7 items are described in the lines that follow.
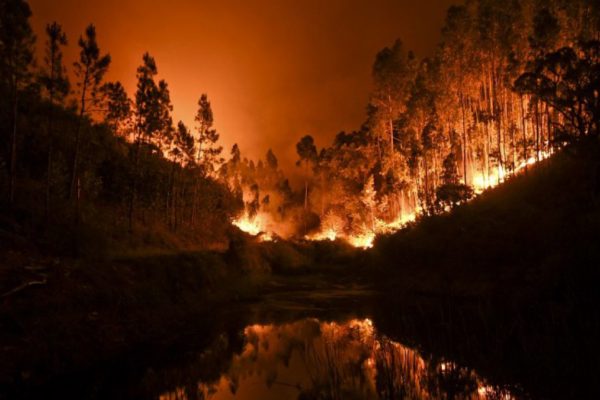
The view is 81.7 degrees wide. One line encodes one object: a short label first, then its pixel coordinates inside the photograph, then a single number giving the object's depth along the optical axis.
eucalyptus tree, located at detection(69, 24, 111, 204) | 22.73
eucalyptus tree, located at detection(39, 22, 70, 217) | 21.52
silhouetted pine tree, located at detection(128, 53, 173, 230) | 32.72
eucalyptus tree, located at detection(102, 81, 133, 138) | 26.48
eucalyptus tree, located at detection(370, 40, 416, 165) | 41.78
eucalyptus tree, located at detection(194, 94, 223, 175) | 43.16
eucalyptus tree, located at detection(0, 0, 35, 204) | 19.53
